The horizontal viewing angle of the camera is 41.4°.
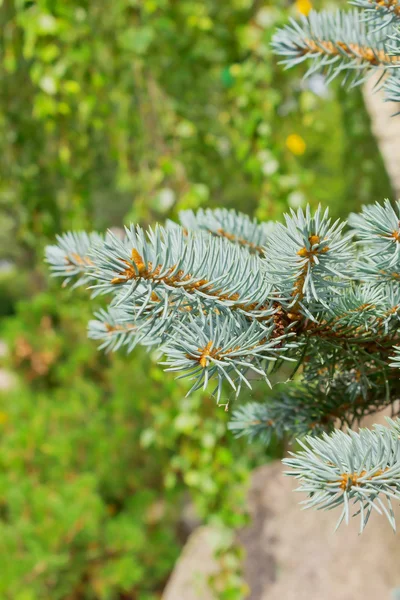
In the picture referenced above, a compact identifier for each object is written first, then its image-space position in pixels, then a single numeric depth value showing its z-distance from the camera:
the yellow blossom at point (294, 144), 1.70
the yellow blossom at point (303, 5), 1.60
